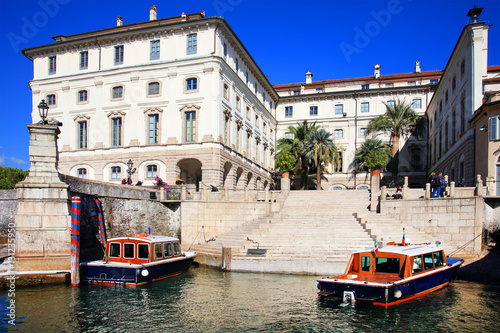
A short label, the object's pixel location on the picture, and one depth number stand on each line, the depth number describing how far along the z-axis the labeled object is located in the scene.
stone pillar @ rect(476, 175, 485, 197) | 23.25
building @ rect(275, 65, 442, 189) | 53.16
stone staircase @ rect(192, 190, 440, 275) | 21.72
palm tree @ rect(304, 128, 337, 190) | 44.69
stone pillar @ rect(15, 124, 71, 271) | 18.70
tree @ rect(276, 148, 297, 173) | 44.69
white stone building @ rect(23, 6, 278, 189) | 37.75
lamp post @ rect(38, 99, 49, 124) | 19.52
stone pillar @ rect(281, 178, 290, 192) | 33.66
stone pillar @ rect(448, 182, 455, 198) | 24.08
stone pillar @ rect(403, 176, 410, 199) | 26.98
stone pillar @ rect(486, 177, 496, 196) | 23.38
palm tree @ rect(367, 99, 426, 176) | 47.72
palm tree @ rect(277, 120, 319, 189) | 46.75
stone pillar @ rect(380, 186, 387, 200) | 28.05
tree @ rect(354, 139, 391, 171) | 46.88
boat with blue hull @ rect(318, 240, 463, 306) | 15.06
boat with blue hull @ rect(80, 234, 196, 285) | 19.16
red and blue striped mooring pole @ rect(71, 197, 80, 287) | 18.53
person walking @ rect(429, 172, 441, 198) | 25.90
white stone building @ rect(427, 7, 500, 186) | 29.64
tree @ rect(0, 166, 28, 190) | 43.56
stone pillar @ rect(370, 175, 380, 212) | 28.75
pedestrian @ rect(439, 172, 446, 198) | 25.80
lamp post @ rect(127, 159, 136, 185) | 31.62
